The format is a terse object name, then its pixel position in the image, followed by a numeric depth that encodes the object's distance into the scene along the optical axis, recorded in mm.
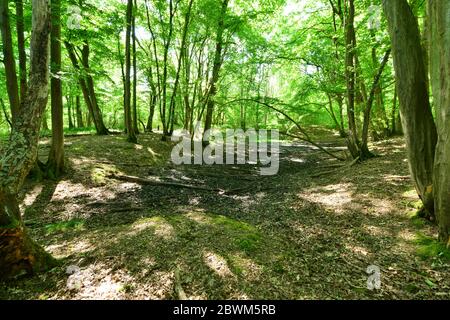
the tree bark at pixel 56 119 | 7157
